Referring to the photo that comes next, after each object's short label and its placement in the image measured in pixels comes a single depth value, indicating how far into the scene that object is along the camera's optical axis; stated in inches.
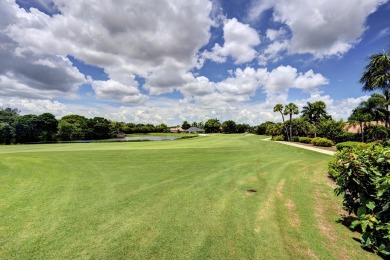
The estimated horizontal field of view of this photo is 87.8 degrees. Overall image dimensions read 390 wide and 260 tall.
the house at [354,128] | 1448.5
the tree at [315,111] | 2369.6
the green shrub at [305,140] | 1459.6
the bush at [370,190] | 161.0
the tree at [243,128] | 4850.6
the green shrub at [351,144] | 737.5
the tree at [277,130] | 2240.4
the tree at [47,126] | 2478.8
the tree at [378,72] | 670.5
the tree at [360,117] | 1271.9
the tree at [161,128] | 5499.5
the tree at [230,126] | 4821.4
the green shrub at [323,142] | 1211.9
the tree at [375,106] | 1257.6
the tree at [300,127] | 2029.7
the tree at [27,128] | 2181.3
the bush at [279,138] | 1901.6
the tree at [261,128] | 3648.4
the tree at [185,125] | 6476.4
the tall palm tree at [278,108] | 2027.6
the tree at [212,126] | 5128.0
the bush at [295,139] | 1672.0
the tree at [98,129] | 3243.1
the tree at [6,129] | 1990.7
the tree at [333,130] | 1496.4
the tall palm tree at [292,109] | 1931.6
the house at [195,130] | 5347.4
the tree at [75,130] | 2662.4
